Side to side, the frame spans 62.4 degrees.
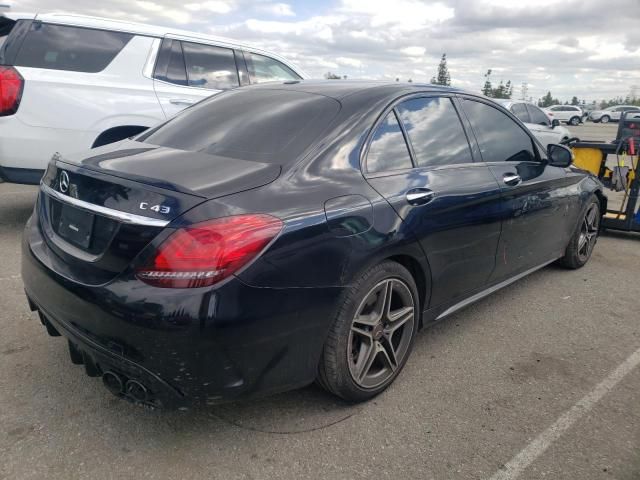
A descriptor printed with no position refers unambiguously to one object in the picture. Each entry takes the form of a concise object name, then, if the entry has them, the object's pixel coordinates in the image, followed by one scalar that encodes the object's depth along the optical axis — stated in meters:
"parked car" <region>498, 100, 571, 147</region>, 11.41
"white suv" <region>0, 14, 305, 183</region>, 4.80
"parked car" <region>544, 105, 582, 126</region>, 44.84
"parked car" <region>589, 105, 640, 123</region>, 48.69
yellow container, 6.32
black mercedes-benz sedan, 2.01
